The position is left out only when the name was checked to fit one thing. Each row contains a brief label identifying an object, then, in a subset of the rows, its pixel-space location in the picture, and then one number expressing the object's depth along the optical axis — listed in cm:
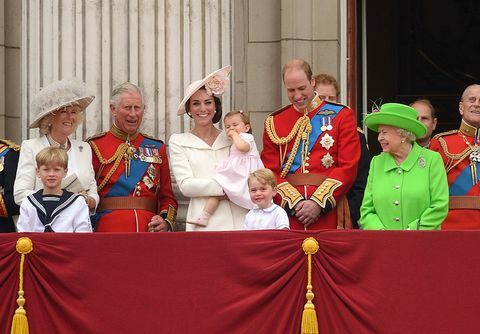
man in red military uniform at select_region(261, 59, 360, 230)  1917
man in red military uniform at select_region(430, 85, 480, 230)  1933
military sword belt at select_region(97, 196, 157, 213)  2011
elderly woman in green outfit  1850
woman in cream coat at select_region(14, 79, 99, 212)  1955
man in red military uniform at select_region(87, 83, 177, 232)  2006
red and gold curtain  1745
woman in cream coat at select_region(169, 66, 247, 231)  1952
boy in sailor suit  1859
